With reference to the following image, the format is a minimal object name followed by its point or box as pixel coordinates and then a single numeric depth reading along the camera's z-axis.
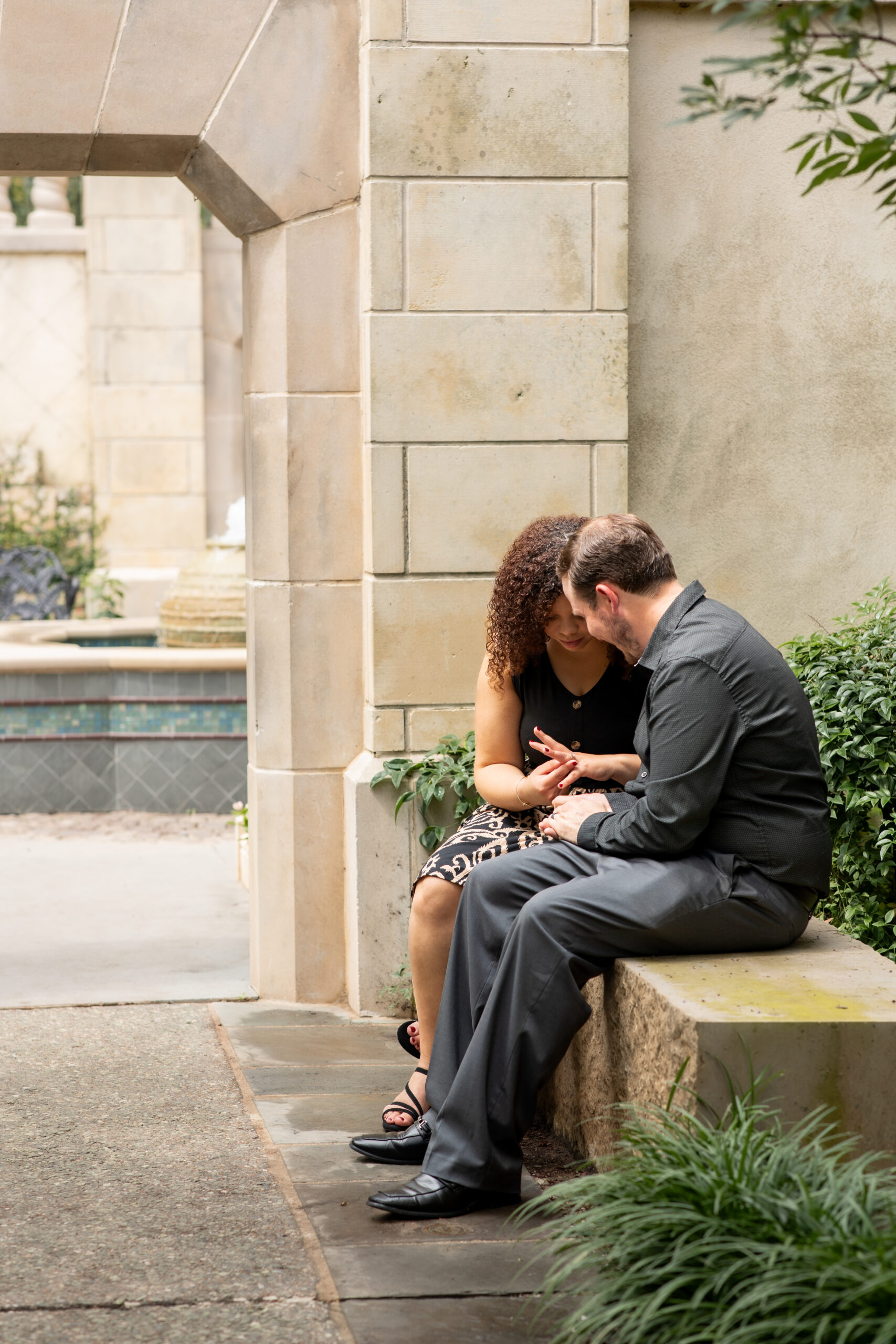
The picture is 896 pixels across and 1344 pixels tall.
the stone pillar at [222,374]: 14.78
